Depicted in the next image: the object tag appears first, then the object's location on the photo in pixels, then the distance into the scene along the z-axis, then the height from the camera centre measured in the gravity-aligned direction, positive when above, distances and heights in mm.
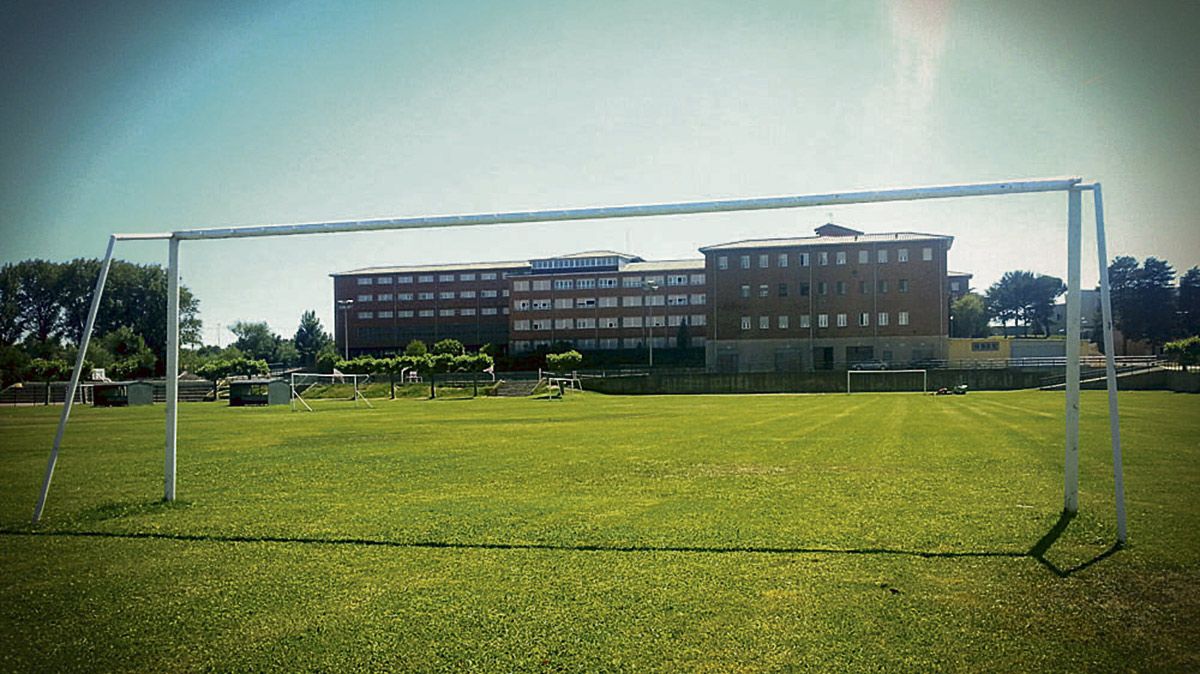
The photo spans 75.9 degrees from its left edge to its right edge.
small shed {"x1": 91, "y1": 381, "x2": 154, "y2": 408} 58469 -2668
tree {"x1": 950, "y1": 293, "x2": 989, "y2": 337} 100250 +4522
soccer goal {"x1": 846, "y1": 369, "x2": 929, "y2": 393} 60219 -2302
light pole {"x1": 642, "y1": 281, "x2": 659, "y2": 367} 95875 +4299
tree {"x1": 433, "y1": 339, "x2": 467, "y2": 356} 86231 +911
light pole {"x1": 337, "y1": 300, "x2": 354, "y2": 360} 100938 +5042
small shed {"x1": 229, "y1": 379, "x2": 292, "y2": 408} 54781 -2505
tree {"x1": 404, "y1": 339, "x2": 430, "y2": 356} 91750 +862
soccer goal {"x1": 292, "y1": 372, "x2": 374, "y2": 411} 72169 -3041
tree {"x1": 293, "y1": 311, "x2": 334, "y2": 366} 124875 +3626
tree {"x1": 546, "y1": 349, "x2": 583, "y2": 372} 66625 -551
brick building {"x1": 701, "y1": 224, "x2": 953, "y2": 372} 74250 +5075
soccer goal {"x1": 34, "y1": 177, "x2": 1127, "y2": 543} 8156 +1702
